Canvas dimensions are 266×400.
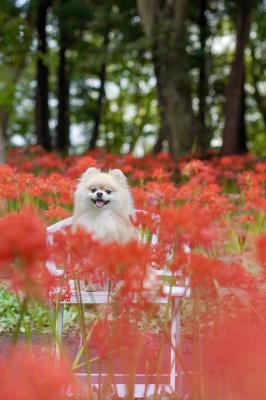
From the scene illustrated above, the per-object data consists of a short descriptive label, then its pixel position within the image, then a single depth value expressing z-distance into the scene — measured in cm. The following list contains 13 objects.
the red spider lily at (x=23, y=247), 232
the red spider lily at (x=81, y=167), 713
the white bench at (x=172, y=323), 400
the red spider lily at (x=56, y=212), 555
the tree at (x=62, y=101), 1989
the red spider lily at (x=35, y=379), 224
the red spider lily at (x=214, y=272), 258
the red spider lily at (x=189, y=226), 263
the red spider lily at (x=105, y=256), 248
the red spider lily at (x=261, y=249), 270
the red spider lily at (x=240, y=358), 236
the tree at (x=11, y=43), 1434
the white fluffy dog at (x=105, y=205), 549
